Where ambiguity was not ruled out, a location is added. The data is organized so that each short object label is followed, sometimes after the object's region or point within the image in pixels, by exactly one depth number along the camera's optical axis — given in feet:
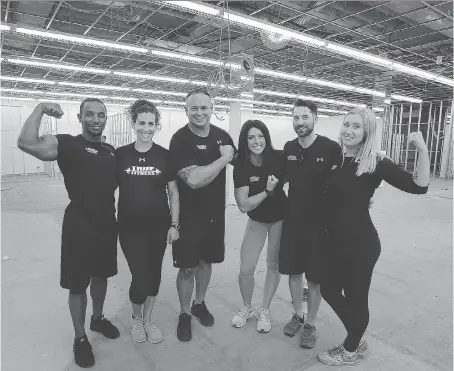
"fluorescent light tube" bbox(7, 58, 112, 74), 28.04
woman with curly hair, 7.09
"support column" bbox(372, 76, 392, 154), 39.58
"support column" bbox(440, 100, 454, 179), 48.55
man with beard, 7.15
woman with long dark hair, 7.73
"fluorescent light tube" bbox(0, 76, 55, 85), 34.84
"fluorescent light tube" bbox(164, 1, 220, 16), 15.35
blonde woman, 6.20
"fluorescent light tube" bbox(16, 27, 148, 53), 20.18
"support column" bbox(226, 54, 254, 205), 25.11
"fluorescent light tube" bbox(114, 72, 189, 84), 32.75
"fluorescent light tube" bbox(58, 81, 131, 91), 39.14
